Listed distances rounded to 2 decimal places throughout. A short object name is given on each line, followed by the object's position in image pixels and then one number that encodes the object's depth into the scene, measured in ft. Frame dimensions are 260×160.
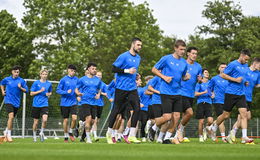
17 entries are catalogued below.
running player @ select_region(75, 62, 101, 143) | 55.98
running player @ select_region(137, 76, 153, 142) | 66.03
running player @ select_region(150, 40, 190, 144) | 46.52
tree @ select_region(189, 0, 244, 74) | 211.20
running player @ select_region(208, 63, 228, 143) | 63.16
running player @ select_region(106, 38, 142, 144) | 48.19
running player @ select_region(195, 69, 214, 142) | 65.10
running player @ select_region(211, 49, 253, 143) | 51.53
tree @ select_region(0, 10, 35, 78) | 179.42
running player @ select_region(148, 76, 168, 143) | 56.59
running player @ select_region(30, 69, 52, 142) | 63.10
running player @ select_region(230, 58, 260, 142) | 57.77
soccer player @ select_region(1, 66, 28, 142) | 60.08
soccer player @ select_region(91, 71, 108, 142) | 69.19
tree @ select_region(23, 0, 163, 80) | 173.63
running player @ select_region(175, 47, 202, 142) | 51.52
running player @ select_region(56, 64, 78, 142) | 63.62
